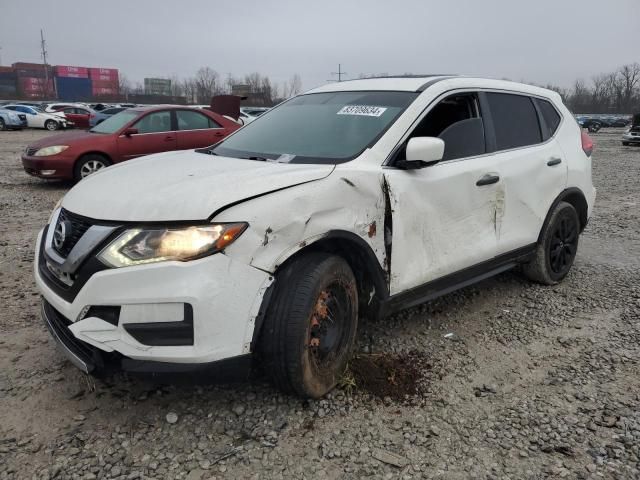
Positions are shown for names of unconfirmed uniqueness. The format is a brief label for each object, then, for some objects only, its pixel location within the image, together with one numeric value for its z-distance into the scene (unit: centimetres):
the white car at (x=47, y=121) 2695
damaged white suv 214
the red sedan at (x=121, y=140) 863
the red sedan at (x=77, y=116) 2127
